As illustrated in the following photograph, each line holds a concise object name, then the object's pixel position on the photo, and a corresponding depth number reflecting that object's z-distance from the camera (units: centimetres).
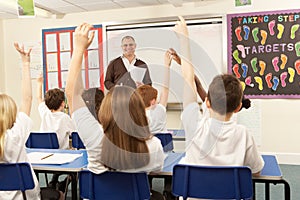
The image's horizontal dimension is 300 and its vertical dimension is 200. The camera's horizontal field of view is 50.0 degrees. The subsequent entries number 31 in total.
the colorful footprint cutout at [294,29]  393
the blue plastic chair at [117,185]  140
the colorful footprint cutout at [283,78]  399
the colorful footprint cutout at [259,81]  409
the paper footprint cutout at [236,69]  415
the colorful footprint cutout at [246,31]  409
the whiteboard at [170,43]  413
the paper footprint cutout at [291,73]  397
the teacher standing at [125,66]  339
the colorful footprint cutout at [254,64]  409
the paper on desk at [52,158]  188
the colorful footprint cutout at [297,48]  394
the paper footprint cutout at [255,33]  406
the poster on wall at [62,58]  479
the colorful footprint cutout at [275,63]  402
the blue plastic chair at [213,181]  138
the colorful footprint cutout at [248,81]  412
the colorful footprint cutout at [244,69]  412
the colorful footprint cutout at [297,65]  395
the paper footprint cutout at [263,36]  404
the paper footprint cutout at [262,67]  406
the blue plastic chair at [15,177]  161
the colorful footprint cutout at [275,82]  403
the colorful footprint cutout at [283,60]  399
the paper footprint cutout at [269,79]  405
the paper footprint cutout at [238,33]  411
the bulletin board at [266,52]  396
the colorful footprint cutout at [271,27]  400
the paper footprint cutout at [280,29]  397
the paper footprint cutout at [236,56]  414
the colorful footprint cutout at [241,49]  412
